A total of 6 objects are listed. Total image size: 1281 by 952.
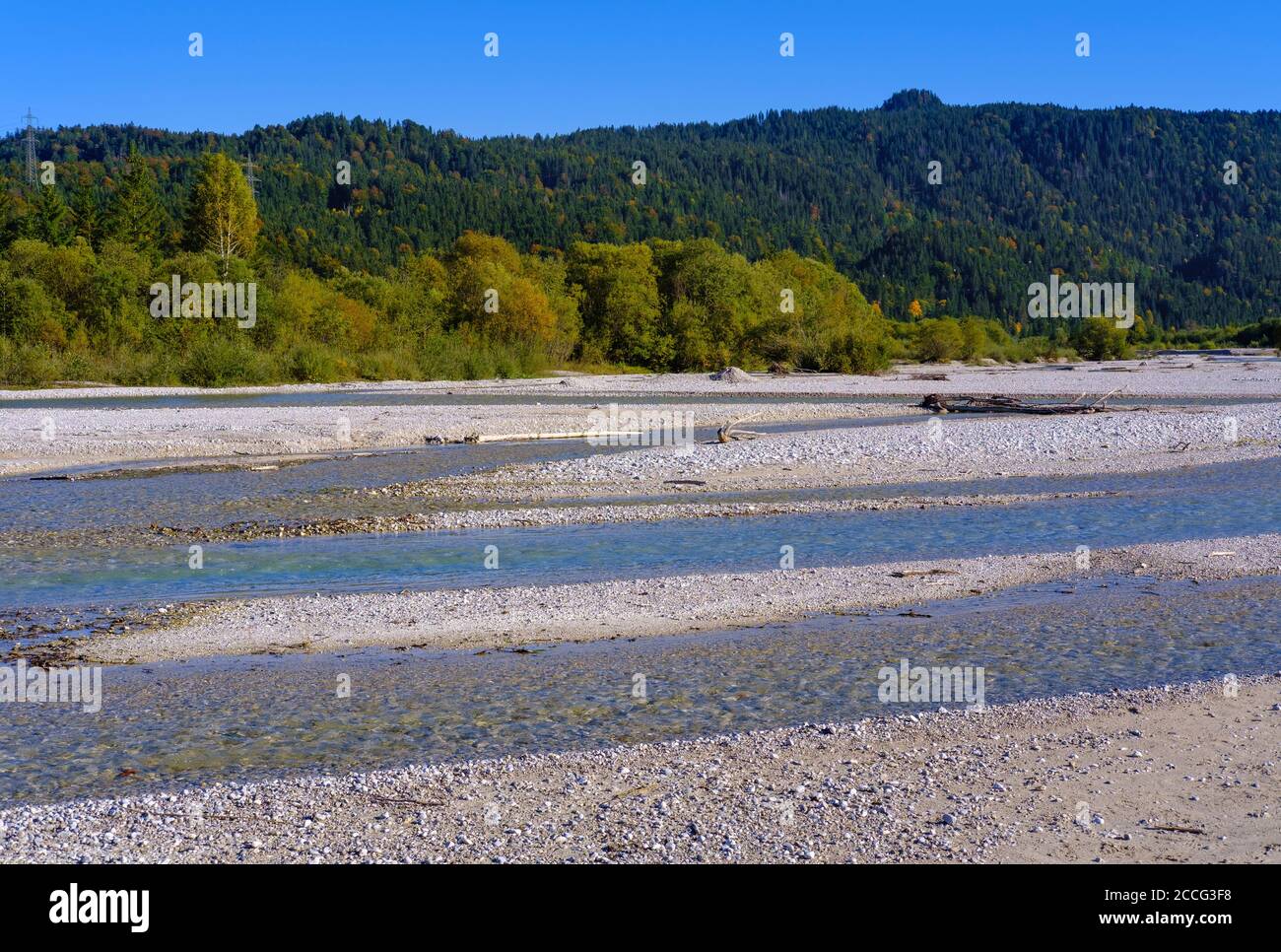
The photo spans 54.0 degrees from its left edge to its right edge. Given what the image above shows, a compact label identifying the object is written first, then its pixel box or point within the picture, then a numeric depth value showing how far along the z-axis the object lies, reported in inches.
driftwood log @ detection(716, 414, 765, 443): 1086.4
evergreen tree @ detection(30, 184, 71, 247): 2876.5
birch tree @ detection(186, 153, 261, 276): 3120.1
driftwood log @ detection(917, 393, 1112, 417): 1405.0
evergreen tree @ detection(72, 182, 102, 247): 3105.3
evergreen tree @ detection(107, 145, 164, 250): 3085.6
